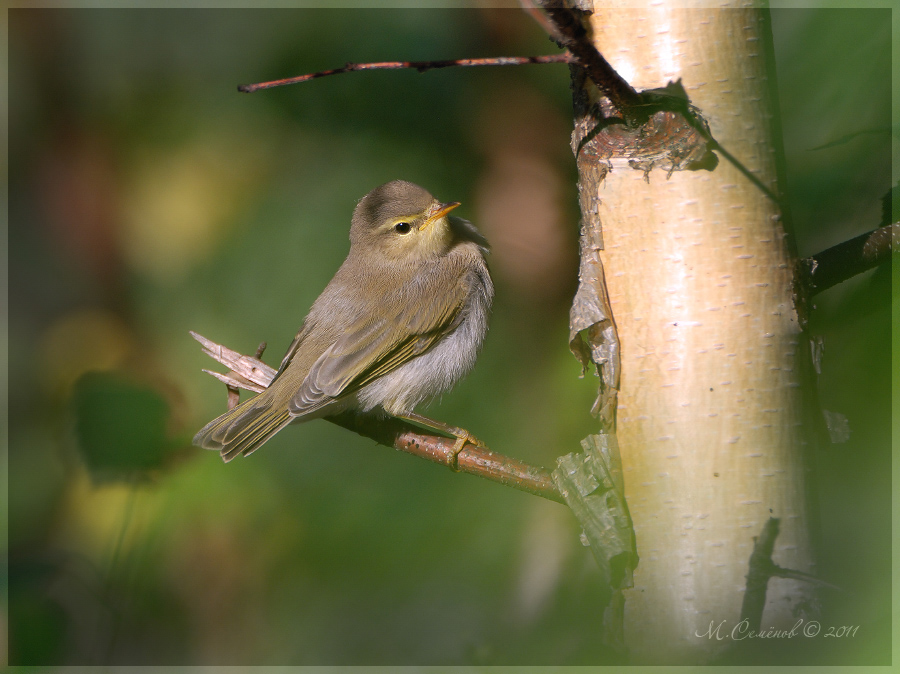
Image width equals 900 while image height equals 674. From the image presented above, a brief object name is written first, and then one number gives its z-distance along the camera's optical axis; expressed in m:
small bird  4.36
